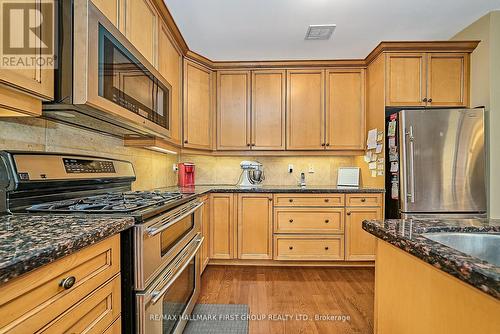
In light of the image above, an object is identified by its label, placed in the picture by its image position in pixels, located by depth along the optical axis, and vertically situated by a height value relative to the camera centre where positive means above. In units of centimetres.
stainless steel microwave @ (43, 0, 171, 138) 108 +41
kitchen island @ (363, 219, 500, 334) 56 -31
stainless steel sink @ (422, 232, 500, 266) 95 -27
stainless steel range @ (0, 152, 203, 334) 104 -21
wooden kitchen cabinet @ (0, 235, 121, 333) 56 -33
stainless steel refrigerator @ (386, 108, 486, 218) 252 +4
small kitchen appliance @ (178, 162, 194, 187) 321 -10
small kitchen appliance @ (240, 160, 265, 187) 329 -12
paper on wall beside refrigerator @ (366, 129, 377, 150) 296 +31
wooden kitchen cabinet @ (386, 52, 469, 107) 281 +91
